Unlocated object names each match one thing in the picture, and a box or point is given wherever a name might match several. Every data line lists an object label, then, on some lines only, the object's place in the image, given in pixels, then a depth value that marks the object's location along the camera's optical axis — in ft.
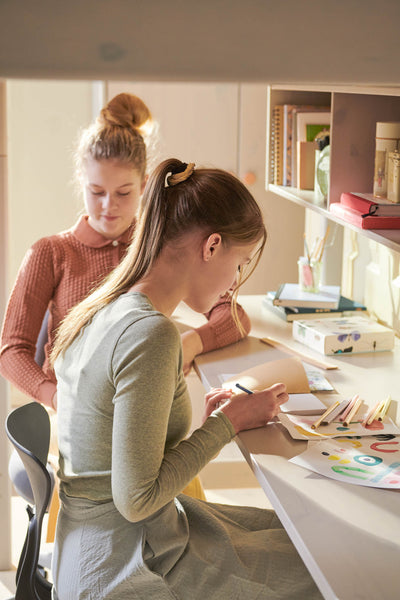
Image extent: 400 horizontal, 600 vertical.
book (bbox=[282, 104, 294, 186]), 7.74
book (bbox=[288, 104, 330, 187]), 7.53
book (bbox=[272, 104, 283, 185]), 7.97
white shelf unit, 6.26
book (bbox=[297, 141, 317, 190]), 7.41
